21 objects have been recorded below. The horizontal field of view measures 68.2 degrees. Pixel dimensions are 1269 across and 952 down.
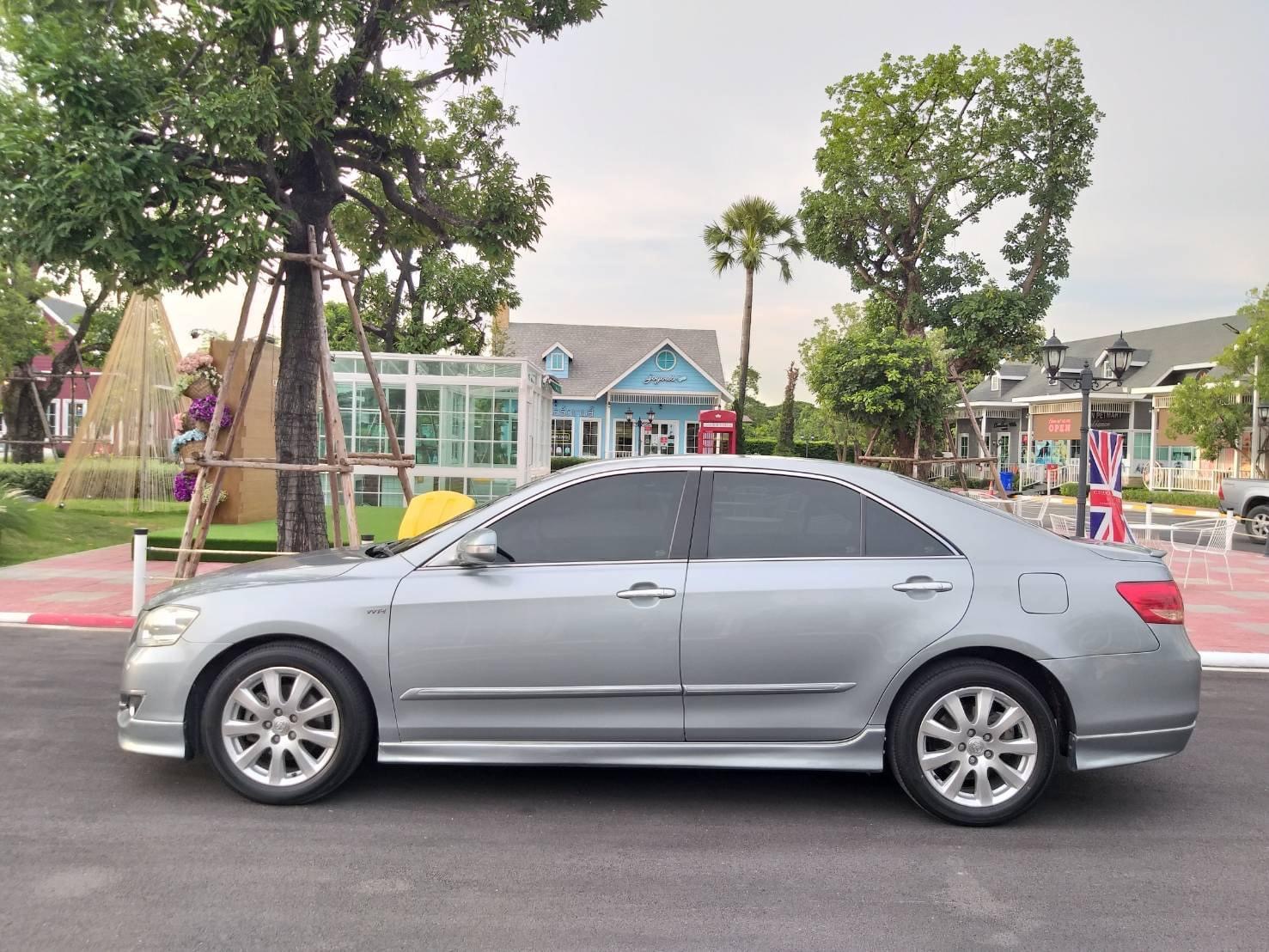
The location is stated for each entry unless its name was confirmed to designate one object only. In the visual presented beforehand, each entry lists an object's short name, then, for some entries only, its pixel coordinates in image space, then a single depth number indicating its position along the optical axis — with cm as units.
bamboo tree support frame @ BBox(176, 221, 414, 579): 889
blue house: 4331
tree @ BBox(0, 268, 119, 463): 2323
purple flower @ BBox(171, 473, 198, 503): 1584
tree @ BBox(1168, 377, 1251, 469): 3039
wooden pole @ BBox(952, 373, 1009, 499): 1502
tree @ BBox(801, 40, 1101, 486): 2388
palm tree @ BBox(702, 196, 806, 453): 4134
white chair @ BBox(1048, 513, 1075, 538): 1427
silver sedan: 404
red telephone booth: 3472
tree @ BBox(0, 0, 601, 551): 775
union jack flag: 1116
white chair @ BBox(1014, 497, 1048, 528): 1852
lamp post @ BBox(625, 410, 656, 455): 4344
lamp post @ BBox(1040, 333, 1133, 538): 1167
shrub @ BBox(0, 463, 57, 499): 2020
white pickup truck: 1923
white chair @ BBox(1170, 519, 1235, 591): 1216
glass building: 1686
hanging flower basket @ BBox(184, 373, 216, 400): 1495
